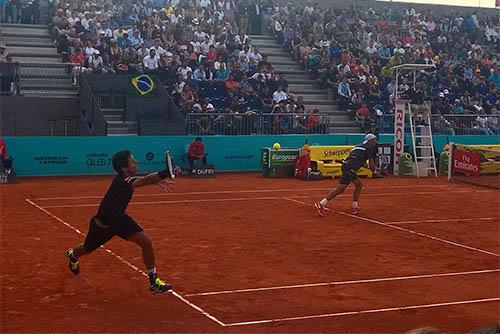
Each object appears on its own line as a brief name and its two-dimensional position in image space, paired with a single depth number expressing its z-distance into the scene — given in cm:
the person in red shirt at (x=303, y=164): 2544
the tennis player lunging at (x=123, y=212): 959
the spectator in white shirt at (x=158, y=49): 3215
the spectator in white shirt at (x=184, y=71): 3153
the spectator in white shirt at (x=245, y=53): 3441
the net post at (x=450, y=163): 2609
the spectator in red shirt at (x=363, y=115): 3367
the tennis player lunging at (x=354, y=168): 1720
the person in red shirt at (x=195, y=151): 2606
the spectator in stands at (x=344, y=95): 3519
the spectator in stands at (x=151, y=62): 3088
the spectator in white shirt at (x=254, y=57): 3481
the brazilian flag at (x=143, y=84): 2975
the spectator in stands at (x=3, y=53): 2895
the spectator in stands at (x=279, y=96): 3240
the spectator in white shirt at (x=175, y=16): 3566
